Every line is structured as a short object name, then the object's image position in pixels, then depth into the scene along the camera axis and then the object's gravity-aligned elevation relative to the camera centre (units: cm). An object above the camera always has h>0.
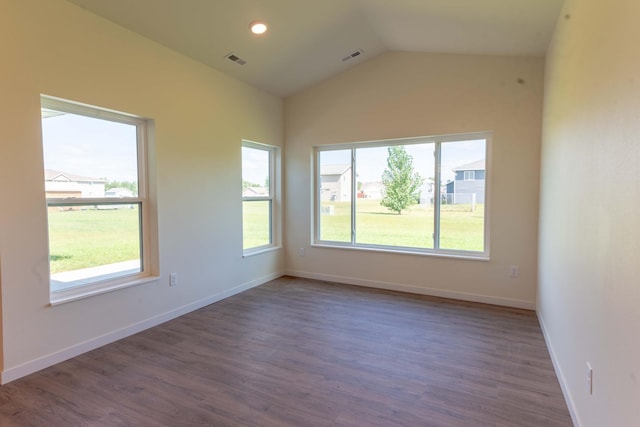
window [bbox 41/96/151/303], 275 +2
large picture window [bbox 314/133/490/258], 426 +6
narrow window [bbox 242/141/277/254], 480 +6
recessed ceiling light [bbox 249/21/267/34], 336 +173
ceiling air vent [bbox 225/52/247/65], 381 +162
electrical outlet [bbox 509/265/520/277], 395 -83
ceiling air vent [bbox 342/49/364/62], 432 +186
